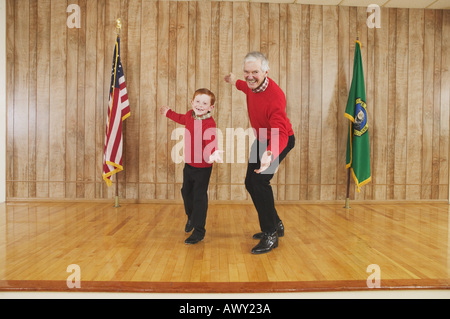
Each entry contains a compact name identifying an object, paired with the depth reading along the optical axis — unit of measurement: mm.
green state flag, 4098
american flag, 3957
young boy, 2465
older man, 2266
